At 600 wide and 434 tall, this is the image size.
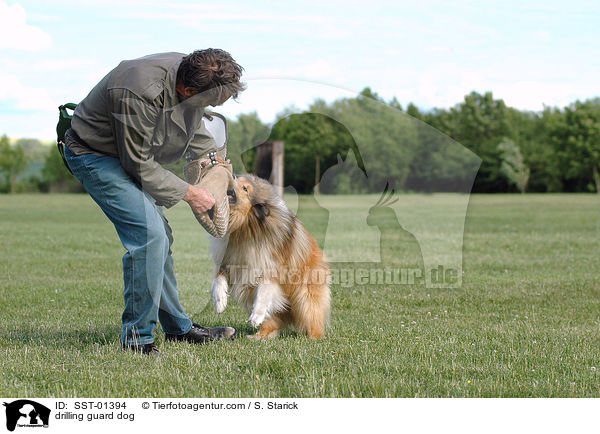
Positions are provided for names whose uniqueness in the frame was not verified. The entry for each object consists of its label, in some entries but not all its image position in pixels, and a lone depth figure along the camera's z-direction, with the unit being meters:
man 4.45
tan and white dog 5.41
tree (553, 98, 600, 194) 62.03
